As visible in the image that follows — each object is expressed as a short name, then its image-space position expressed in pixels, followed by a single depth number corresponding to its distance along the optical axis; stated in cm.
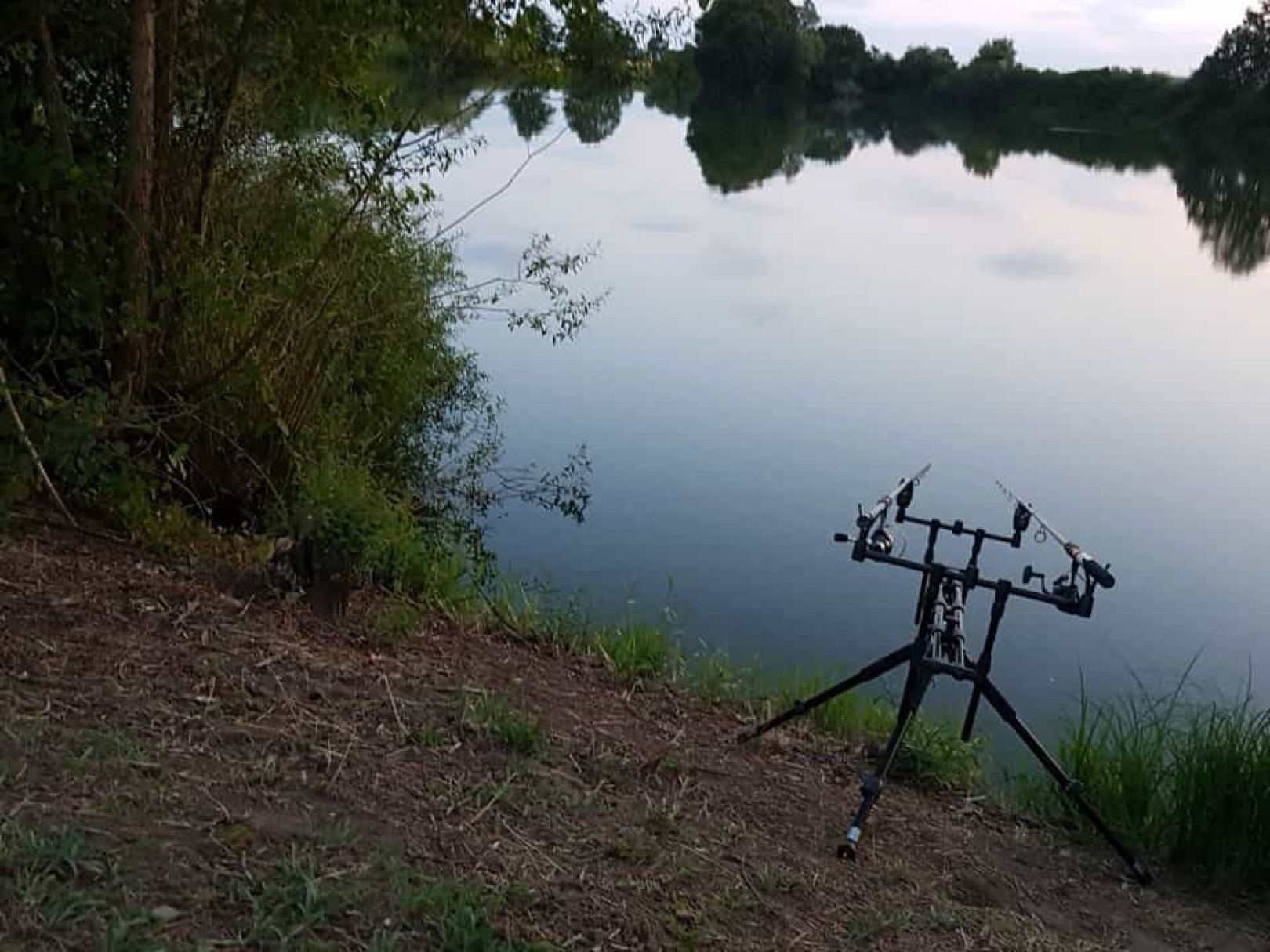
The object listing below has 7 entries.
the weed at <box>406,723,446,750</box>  361
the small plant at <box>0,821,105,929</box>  238
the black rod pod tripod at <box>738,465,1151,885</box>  382
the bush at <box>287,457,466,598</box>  512
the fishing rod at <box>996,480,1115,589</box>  373
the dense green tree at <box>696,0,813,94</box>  4341
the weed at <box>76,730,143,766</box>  303
